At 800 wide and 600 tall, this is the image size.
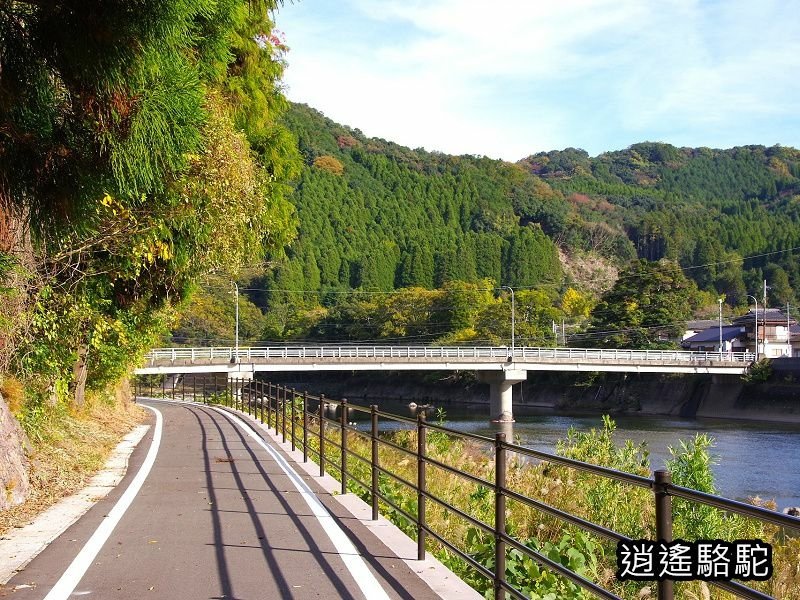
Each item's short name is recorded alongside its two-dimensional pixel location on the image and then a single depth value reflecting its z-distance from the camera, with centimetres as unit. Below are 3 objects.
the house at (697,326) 9350
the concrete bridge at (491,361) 5771
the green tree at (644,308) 7544
